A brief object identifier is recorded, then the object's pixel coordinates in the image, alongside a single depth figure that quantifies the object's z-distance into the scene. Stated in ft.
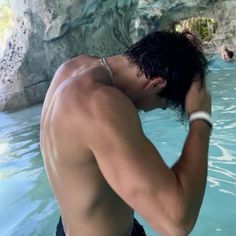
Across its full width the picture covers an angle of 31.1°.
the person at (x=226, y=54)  36.94
